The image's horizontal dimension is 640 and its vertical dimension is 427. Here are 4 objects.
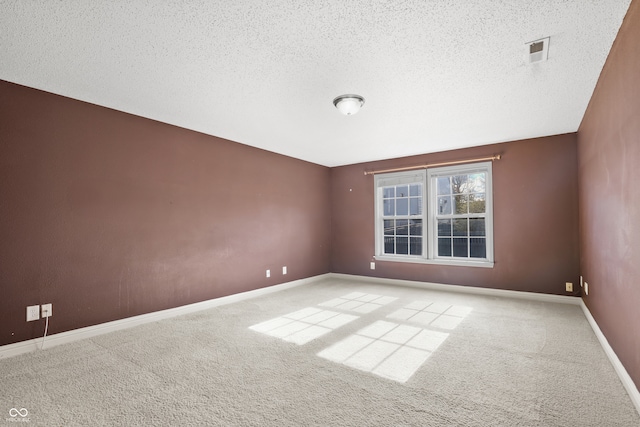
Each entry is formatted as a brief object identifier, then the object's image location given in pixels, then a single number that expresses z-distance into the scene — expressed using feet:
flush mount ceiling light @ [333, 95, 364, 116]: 9.61
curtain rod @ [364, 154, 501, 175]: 15.34
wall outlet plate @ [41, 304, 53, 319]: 9.00
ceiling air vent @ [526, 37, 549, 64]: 6.90
